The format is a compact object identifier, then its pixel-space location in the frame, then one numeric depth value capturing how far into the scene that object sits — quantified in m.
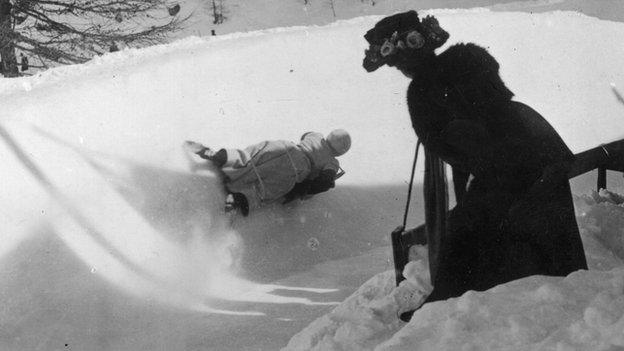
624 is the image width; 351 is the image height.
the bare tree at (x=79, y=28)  9.96
